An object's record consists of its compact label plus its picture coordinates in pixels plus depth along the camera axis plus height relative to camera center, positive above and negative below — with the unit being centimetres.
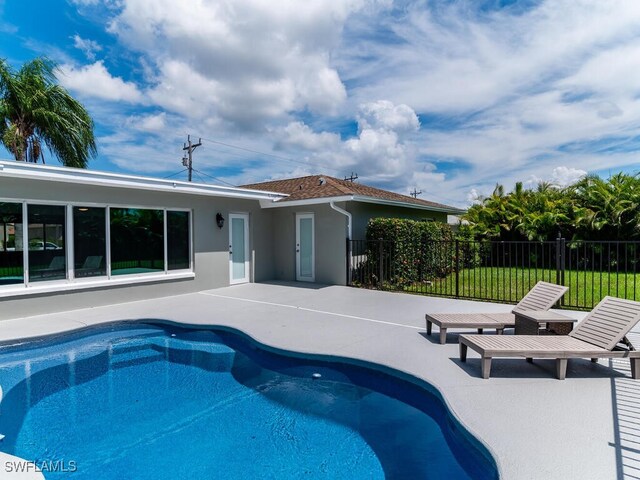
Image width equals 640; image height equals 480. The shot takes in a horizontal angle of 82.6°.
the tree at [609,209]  1694 +138
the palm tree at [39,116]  1498 +538
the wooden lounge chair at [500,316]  663 -150
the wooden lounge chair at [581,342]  491 -150
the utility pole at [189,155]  3121 +744
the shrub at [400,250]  1298 -40
